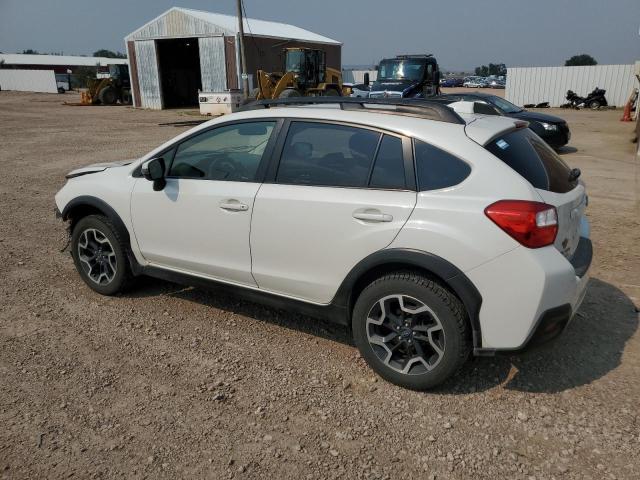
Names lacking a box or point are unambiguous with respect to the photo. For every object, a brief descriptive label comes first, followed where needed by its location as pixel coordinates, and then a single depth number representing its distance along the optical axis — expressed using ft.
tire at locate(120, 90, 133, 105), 116.37
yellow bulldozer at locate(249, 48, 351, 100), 71.72
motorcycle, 87.71
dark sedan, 39.81
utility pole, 78.84
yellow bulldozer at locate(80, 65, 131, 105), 114.21
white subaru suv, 8.95
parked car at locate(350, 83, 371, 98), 91.95
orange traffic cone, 67.31
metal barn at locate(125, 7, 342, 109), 93.45
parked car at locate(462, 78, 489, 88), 186.13
